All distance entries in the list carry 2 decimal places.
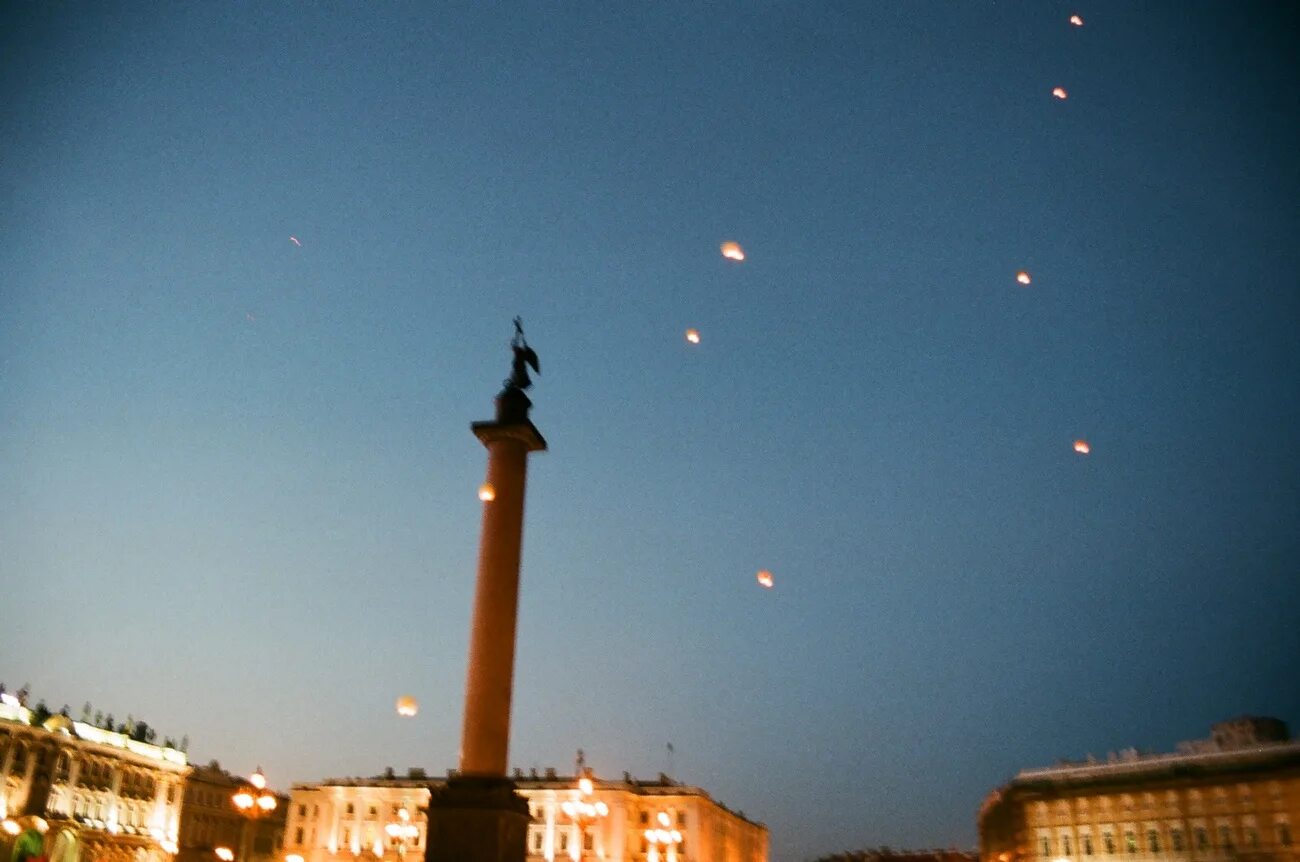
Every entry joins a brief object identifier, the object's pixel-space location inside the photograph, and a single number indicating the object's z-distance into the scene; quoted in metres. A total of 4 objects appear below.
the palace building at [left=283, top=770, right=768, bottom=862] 78.25
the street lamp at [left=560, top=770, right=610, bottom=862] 32.88
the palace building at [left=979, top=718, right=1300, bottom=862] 63.38
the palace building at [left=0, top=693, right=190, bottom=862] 65.75
